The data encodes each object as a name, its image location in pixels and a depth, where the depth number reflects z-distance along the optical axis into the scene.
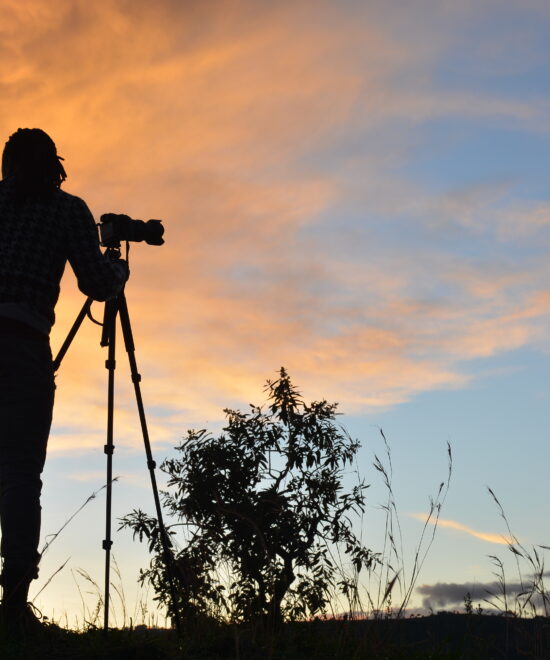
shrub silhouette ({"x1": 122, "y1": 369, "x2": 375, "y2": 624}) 14.84
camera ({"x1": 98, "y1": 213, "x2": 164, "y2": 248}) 5.67
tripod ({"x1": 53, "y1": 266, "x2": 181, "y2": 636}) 5.08
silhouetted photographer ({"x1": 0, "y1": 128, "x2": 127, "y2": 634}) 4.69
